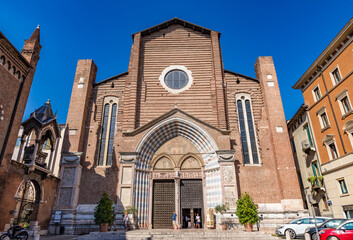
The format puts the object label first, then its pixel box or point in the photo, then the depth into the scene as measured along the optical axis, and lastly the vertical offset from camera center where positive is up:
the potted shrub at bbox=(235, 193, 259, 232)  13.87 +0.29
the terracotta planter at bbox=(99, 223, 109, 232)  14.13 -0.37
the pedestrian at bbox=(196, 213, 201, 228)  16.73 -0.06
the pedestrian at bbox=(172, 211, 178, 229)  16.08 -0.10
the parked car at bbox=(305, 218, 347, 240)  11.74 -0.34
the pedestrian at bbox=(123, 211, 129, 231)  14.87 -0.06
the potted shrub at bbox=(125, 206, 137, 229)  15.39 +0.41
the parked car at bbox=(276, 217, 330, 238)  13.61 -0.43
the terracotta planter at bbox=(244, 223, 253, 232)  13.91 -0.45
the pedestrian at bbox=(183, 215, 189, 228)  17.16 -0.15
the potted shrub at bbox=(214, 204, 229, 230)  15.33 +0.58
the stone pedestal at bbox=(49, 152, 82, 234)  15.68 +1.86
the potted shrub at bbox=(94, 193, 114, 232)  14.19 +0.35
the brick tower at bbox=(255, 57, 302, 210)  16.33 +5.83
